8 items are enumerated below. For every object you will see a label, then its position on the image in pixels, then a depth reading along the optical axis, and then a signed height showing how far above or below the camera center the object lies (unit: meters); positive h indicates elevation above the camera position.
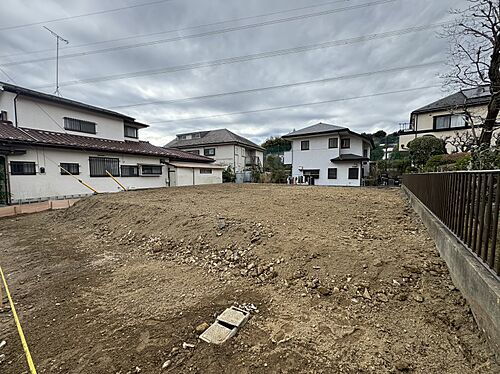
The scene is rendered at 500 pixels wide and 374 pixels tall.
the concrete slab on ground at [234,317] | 2.19 -1.39
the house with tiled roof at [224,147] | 23.66 +2.30
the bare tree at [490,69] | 5.81 +2.57
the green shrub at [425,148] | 13.91 +1.31
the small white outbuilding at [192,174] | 15.98 -0.33
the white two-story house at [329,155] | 18.72 +1.21
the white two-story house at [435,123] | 16.80 +3.53
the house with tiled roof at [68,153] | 9.36 +0.73
